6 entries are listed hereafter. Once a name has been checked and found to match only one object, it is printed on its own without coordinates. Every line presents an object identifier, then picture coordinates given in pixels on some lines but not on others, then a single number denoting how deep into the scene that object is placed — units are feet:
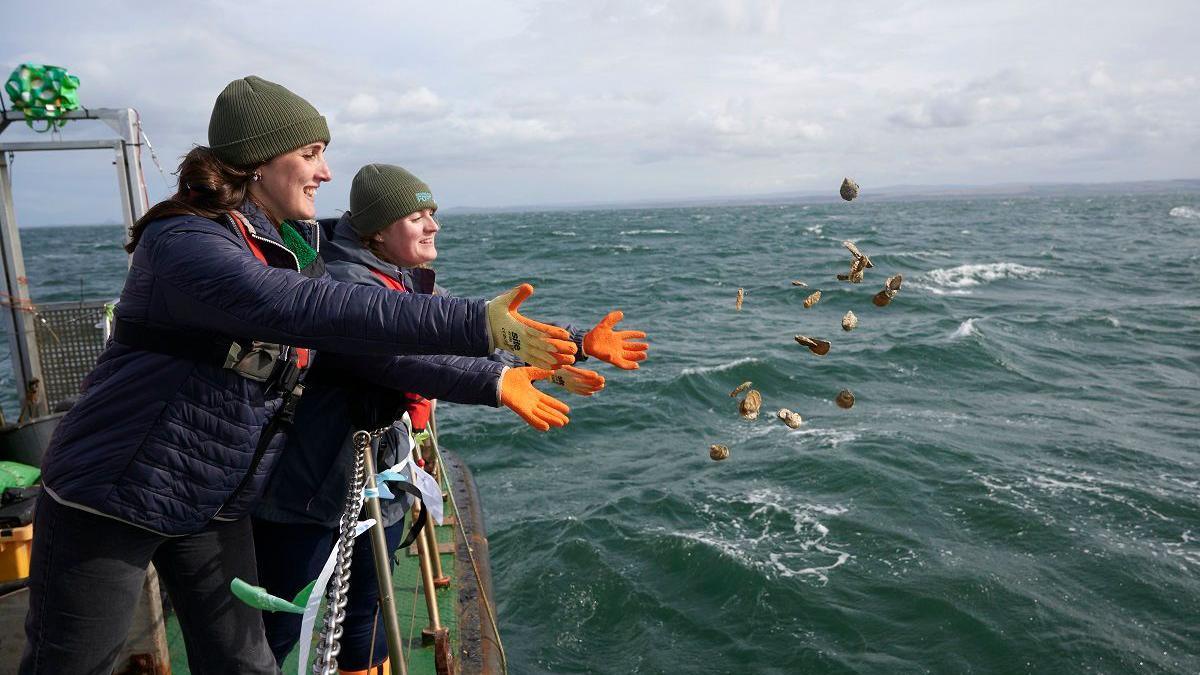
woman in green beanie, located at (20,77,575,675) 5.63
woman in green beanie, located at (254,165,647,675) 7.38
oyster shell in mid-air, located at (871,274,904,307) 19.12
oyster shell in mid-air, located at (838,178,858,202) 18.89
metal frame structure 17.61
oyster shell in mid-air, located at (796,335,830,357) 18.94
